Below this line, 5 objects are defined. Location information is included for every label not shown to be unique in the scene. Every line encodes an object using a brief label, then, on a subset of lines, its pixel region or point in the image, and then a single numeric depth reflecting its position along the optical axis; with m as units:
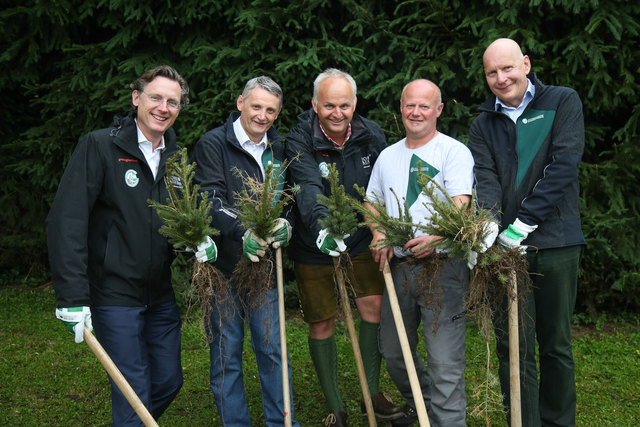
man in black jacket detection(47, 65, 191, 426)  3.32
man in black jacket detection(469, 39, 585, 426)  3.60
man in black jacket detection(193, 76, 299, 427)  3.87
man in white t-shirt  3.58
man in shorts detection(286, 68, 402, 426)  4.01
